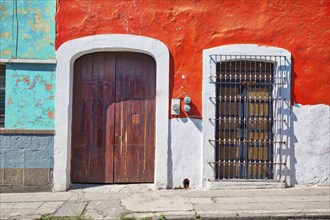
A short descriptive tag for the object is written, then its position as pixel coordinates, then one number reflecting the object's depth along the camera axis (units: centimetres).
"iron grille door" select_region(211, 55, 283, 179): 670
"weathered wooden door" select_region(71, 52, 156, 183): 671
